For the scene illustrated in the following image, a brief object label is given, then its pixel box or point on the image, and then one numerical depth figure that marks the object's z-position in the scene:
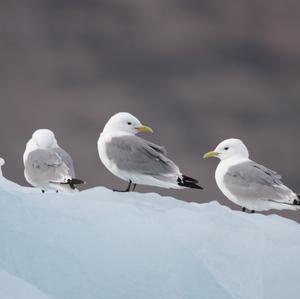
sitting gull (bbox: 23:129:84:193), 20.08
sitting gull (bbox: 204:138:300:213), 19.44
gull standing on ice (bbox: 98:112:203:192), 19.06
